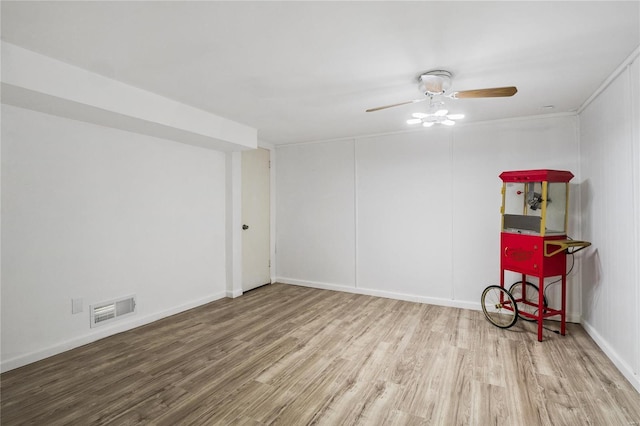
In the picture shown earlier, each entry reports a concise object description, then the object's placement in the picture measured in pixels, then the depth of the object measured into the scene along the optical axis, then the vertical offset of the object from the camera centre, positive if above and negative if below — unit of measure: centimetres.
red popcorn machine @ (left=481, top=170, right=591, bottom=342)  319 -28
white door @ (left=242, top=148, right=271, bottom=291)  505 -14
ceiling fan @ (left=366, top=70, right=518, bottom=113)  230 +103
